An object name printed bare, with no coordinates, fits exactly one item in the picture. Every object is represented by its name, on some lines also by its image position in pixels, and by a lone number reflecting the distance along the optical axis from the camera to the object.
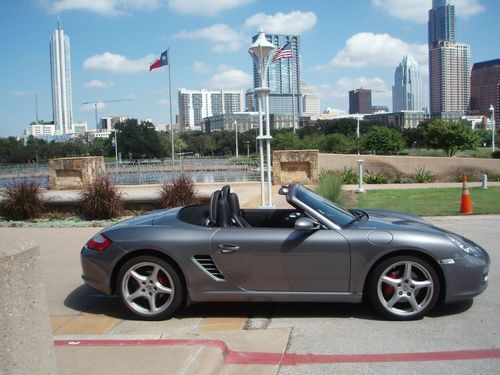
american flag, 22.36
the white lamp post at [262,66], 12.93
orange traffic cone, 11.53
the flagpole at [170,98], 43.63
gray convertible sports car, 4.87
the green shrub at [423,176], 20.91
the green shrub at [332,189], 12.99
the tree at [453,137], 35.12
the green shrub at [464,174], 20.94
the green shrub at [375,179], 20.78
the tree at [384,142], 38.19
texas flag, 38.66
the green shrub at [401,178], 21.02
